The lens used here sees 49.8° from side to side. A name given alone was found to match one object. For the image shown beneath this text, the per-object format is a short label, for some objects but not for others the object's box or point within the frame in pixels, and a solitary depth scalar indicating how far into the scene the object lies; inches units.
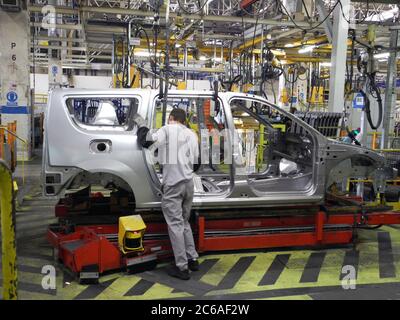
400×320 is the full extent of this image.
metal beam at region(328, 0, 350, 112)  290.5
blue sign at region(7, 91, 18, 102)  484.7
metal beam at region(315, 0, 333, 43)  302.5
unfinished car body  187.2
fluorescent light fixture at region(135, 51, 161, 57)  563.1
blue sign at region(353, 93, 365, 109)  371.9
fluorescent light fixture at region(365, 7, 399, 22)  459.8
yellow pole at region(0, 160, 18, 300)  98.0
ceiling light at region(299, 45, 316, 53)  573.5
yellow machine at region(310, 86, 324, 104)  676.7
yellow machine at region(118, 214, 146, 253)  181.6
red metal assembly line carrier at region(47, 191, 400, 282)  180.7
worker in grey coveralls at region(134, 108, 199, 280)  182.2
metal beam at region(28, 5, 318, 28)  434.0
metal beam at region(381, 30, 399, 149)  316.8
